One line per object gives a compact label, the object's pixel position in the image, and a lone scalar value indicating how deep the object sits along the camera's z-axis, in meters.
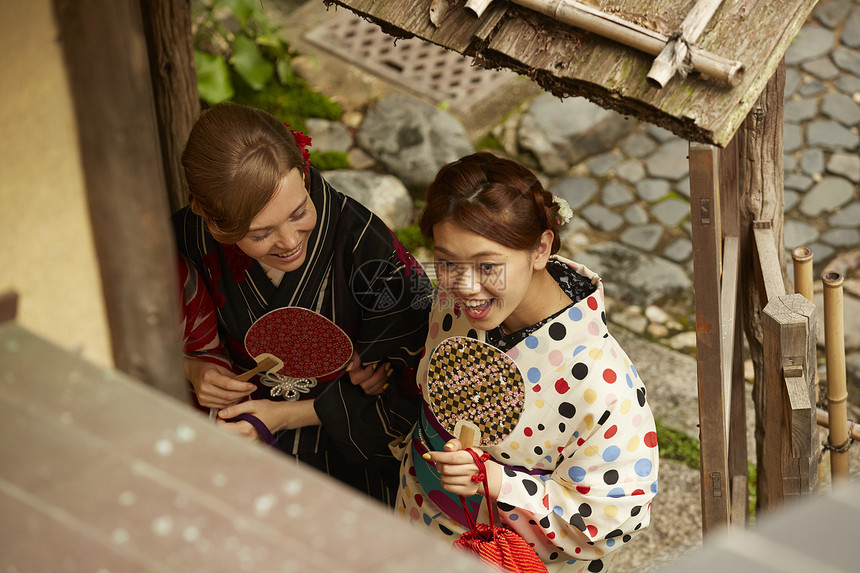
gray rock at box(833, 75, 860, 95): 6.93
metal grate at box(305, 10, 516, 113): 7.09
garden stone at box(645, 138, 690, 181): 6.64
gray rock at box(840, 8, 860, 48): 7.18
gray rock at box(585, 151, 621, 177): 6.73
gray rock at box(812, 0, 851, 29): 7.39
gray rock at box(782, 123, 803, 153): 6.63
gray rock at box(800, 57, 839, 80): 7.04
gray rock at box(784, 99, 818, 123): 6.79
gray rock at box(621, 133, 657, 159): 6.85
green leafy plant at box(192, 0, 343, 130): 6.63
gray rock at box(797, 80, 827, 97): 6.93
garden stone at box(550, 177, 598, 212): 6.53
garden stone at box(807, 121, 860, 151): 6.61
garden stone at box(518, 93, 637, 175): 6.66
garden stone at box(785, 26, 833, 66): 7.17
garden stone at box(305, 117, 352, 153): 6.69
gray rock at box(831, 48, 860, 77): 7.05
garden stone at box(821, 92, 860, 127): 6.73
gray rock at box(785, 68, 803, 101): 6.95
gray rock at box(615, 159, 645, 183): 6.66
